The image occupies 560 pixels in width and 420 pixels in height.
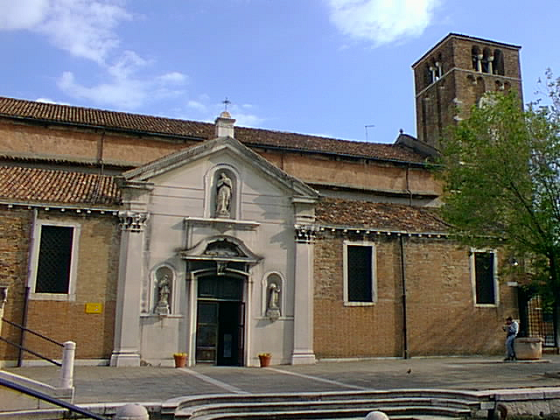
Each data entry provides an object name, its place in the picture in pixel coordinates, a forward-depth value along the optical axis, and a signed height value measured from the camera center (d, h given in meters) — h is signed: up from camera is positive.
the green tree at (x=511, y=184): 16.03 +4.06
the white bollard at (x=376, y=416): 7.02 -1.12
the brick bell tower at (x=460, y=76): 36.50 +16.16
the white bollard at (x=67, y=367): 10.99 -0.92
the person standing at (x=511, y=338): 21.67 -0.44
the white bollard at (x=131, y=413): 7.65 -1.23
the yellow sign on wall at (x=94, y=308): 18.75 +0.38
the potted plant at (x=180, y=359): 18.61 -1.21
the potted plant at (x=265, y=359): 19.53 -1.22
